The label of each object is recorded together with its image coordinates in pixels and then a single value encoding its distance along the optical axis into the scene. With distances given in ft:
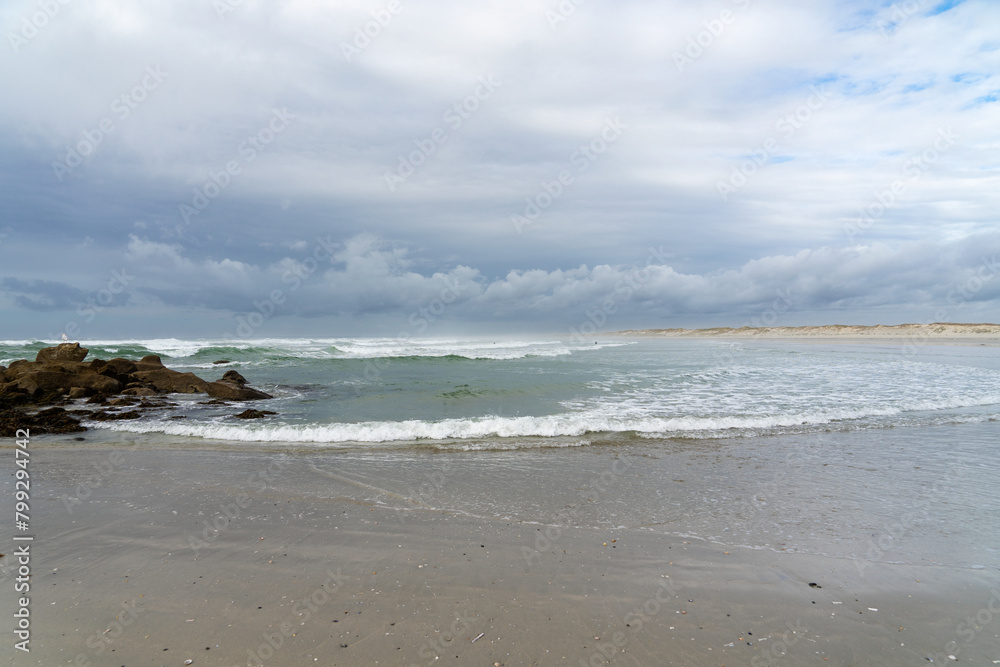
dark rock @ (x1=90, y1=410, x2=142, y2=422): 43.11
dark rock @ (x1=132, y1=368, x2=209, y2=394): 59.47
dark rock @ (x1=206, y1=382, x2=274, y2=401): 54.57
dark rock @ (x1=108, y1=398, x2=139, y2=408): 49.06
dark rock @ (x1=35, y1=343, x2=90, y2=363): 62.85
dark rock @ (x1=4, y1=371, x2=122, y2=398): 50.45
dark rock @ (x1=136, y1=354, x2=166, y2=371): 64.63
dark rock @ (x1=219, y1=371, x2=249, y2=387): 63.10
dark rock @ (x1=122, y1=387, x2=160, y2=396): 54.60
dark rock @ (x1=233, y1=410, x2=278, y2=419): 43.24
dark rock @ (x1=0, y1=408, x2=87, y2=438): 38.66
